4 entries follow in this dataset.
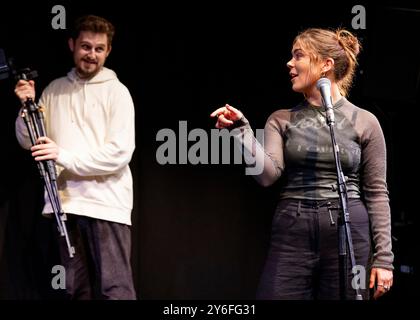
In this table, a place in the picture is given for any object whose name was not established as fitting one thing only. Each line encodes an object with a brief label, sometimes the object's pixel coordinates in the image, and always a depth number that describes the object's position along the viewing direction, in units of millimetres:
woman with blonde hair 2941
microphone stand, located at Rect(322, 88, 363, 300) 2773
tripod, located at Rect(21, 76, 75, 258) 3633
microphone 2820
